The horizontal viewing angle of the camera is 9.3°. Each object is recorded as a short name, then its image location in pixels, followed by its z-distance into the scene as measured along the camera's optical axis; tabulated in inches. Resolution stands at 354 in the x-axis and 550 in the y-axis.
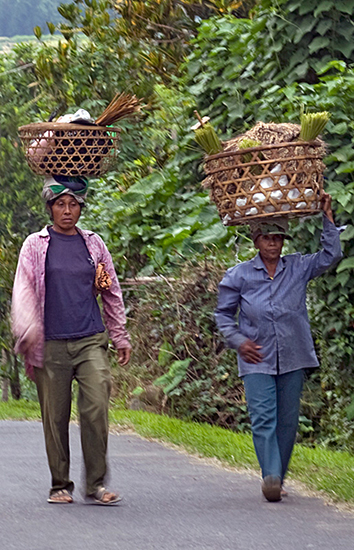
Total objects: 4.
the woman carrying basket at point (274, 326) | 528.0
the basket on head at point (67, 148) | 551.3
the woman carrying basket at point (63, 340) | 527.7
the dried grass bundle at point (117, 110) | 564.2
